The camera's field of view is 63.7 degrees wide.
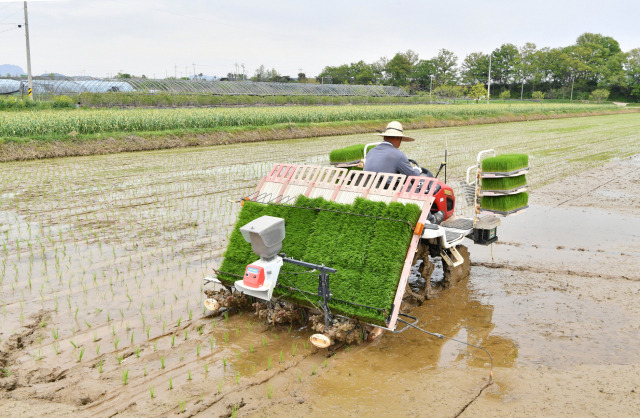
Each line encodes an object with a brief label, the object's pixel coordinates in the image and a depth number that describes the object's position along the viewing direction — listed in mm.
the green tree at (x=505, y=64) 90188
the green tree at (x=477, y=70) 87875
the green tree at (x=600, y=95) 76062
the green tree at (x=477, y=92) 68250
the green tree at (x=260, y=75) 75375
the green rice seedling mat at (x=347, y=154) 7285
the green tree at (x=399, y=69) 87250
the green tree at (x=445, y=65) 85500
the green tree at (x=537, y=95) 81700
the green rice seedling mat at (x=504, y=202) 6418
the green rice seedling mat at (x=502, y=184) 6297
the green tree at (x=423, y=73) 85750
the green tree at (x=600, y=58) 84562
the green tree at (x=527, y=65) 87938
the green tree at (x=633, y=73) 81812
